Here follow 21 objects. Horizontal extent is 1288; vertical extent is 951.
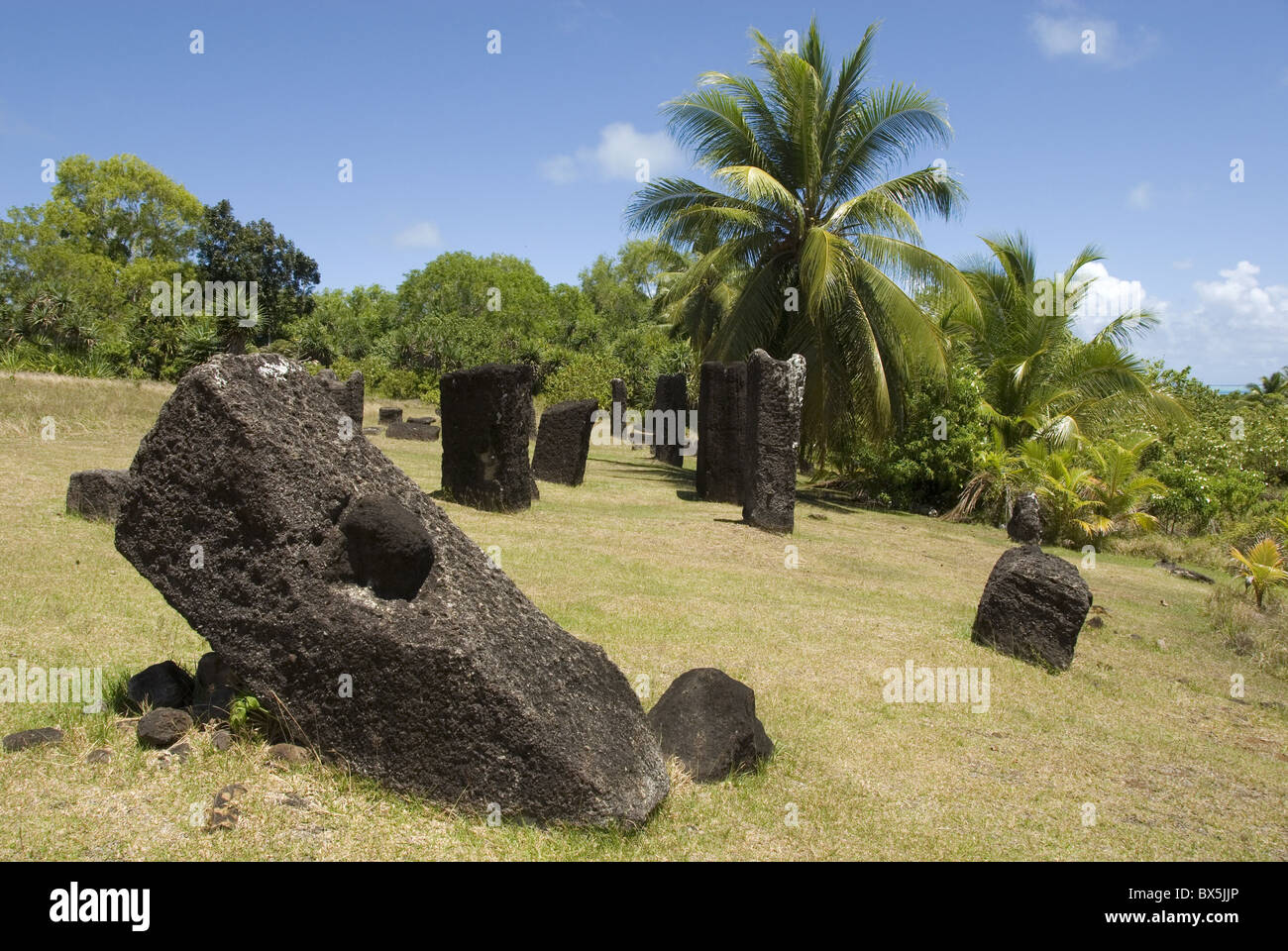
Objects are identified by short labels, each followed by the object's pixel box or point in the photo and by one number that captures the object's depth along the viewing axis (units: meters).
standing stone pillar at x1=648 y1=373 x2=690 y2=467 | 23.80
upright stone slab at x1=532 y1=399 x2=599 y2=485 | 15.63
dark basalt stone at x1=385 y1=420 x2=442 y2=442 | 22.81
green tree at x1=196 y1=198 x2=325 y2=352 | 48.78
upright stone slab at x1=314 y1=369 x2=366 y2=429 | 16.59
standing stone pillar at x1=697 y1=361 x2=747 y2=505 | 16.58
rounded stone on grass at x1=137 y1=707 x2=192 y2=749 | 4.27
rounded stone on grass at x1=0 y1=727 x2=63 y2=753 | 4.14
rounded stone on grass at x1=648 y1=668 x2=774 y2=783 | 5.02
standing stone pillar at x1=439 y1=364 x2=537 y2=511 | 12.15
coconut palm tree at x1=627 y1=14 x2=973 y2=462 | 20.22
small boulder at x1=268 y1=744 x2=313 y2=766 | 4.20
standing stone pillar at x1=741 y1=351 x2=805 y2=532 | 13.59
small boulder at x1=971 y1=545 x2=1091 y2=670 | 8.30
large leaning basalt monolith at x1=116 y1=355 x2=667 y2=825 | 4.05
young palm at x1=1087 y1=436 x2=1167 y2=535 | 17.25
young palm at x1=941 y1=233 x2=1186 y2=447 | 21.75
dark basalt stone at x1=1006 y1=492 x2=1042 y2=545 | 16.89
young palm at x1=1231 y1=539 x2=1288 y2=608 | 11.71
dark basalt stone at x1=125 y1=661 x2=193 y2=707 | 4.68
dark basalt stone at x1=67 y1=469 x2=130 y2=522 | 9.27
